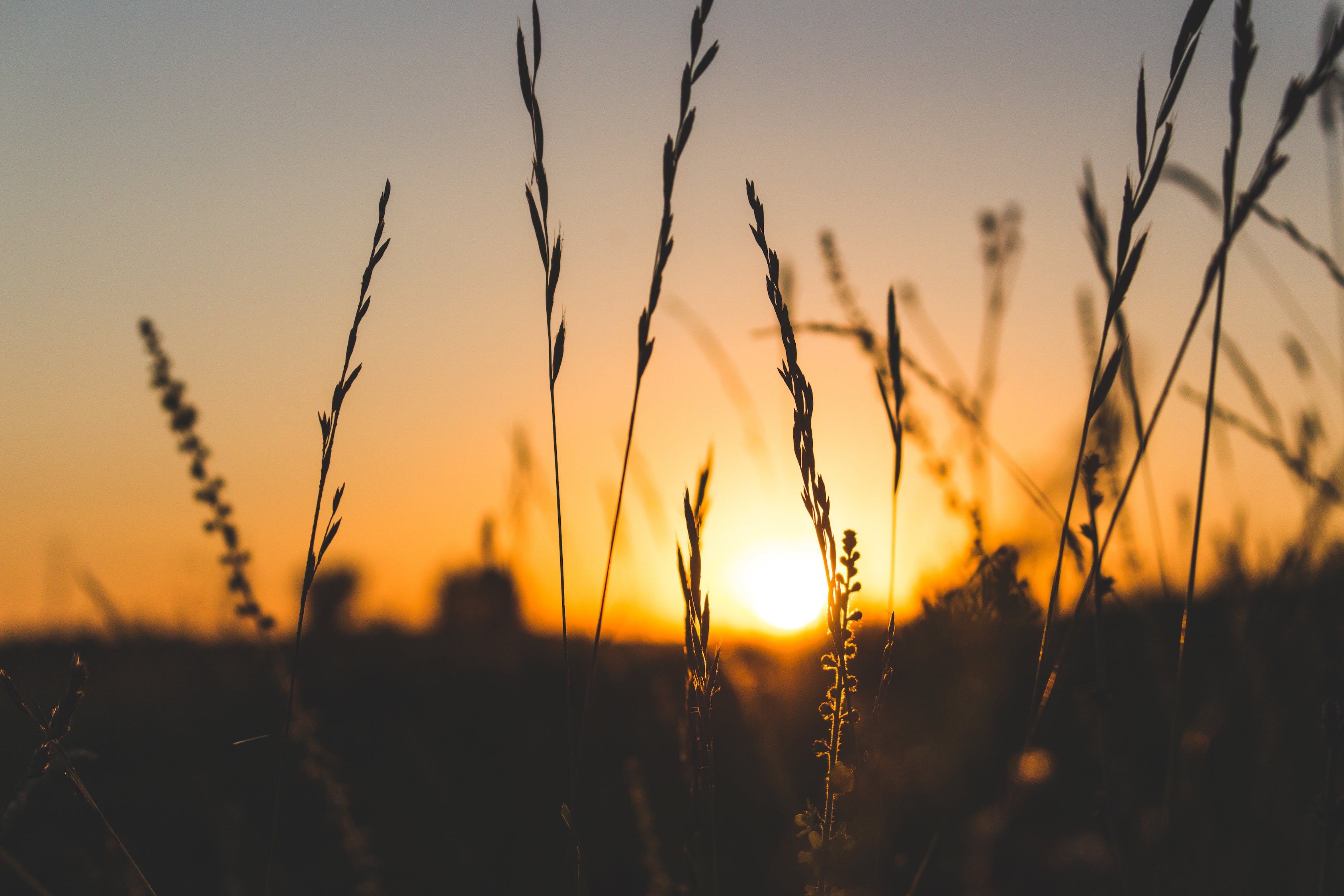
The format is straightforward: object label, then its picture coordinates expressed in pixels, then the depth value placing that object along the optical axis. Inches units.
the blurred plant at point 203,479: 34.0
